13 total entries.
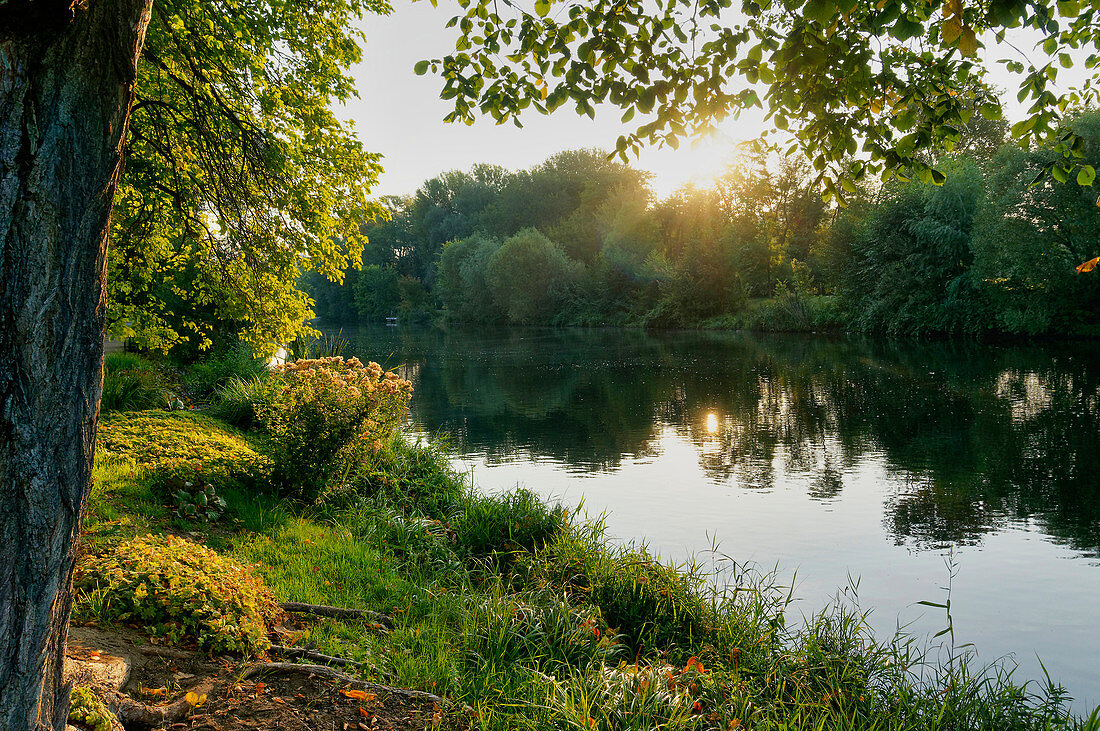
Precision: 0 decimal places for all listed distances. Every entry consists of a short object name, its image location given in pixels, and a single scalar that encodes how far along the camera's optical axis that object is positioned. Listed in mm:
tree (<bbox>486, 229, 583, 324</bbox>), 57469
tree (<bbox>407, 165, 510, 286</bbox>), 85938
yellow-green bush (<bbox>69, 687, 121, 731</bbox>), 2500
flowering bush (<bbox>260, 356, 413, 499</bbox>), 6805
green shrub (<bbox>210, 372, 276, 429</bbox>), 10484
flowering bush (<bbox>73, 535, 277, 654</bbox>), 3473
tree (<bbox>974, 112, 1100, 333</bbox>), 25469
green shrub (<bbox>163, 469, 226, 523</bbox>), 5652
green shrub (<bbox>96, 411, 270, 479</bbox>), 6980
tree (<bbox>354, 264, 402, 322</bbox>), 85438
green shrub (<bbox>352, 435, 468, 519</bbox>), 7977
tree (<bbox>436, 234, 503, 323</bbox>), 63000
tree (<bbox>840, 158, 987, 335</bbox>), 30625
